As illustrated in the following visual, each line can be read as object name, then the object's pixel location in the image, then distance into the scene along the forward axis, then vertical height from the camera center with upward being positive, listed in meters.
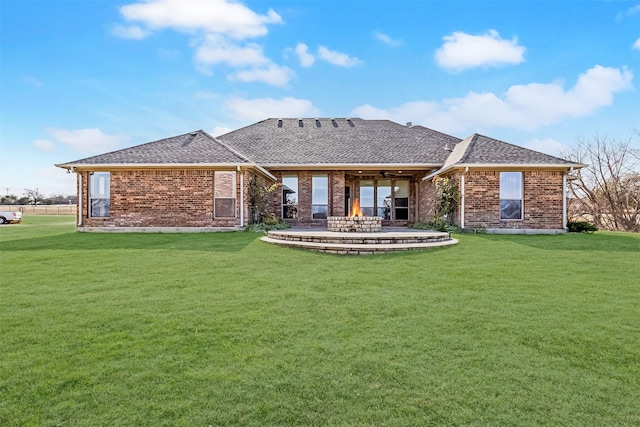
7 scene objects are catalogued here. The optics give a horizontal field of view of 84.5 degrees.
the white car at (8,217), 22.66 -0.29
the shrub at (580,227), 13.16 -0.60
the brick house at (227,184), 13.01 +1.05
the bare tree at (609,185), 18.73 +1.46
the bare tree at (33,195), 56.44 +2.93
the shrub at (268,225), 12.92 -0.50
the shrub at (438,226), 12.95 -0.57
